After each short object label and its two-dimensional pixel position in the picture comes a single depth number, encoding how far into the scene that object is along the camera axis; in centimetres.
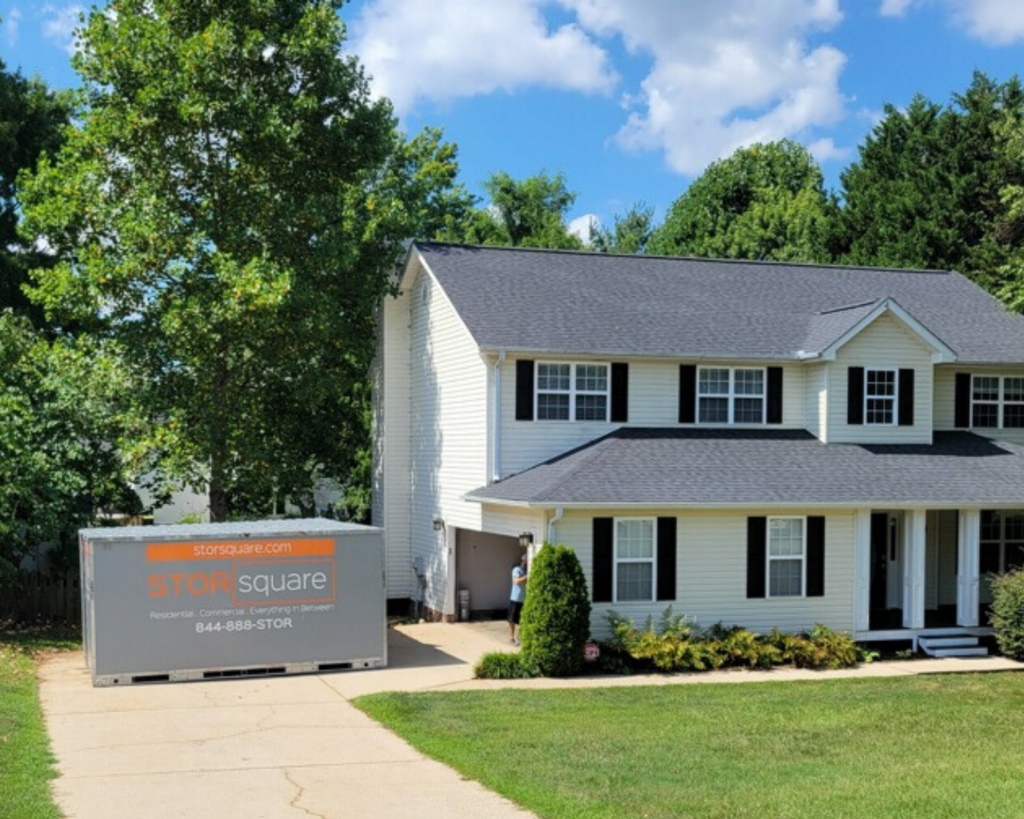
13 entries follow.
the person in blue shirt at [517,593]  2294
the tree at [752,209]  5172
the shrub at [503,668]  2023
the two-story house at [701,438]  2262
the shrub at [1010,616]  2259
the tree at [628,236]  5822
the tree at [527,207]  5397
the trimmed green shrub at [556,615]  2036
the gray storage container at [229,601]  1959
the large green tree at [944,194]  4216
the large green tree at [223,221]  2611
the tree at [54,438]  2444
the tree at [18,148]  3628
